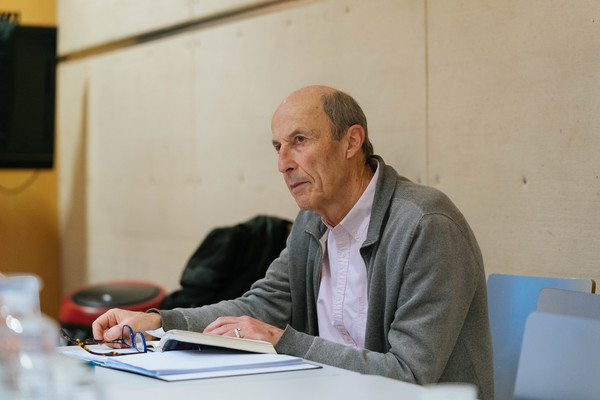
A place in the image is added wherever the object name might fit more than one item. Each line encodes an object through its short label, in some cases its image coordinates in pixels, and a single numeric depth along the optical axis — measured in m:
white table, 2.15
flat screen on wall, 5.52
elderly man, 2.53
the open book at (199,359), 2.30
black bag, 3.88
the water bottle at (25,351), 1.83
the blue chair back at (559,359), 2.23
